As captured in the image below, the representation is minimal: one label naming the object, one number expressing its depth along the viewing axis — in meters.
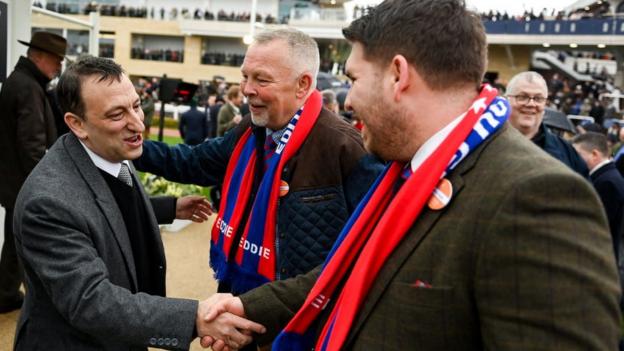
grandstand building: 35.38
